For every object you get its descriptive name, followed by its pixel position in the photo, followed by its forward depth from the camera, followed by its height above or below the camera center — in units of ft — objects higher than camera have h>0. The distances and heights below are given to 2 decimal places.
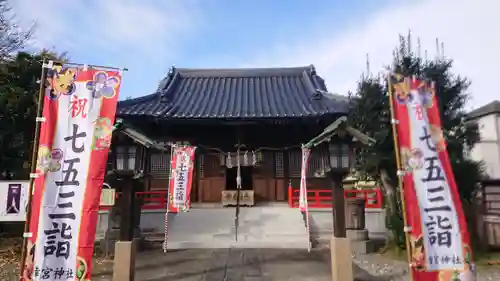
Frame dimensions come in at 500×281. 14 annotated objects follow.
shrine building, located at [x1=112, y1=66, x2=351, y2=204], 56.54 +9.46
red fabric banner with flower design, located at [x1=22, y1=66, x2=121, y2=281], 16.14 +0.96
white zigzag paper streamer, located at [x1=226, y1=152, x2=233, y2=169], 57.66 +4.67
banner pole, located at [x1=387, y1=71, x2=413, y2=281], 16.70 +1.74
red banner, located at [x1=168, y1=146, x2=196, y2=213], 40.27 +1.48
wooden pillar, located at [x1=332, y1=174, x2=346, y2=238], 25.81 -1.24
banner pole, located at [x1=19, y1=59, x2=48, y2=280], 15.94 +1.29
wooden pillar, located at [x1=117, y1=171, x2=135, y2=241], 25.07 -1.09
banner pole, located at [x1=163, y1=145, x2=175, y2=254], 37.71 -5.68
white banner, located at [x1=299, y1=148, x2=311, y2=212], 37.54 +0.63
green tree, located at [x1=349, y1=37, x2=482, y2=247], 36.19 +6.96
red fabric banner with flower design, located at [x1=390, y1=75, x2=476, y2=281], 16.53 -0.03
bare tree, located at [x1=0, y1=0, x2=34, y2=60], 42.93 +18.03
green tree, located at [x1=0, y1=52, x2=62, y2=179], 38.45 +8.62
